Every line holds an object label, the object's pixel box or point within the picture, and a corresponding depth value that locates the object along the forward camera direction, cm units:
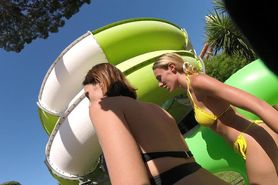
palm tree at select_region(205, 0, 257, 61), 935
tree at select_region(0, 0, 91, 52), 438
